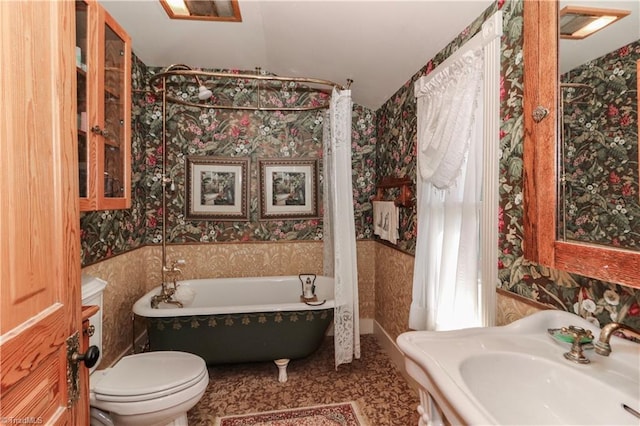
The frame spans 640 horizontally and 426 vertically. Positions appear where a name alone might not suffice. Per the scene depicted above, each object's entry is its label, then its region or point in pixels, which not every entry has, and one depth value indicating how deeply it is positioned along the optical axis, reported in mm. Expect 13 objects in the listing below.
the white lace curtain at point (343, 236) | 2266
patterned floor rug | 1879
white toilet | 1455
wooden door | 586
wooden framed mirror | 1037
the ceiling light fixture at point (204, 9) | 1995
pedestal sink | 779
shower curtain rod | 2434
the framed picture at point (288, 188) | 3051
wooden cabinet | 1217
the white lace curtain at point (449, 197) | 1589
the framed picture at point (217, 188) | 2955
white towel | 2555
